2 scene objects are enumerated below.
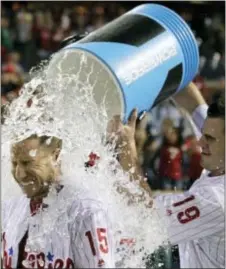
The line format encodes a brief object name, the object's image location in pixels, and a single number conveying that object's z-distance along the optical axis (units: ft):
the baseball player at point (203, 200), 22.09
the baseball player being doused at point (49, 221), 18.97
